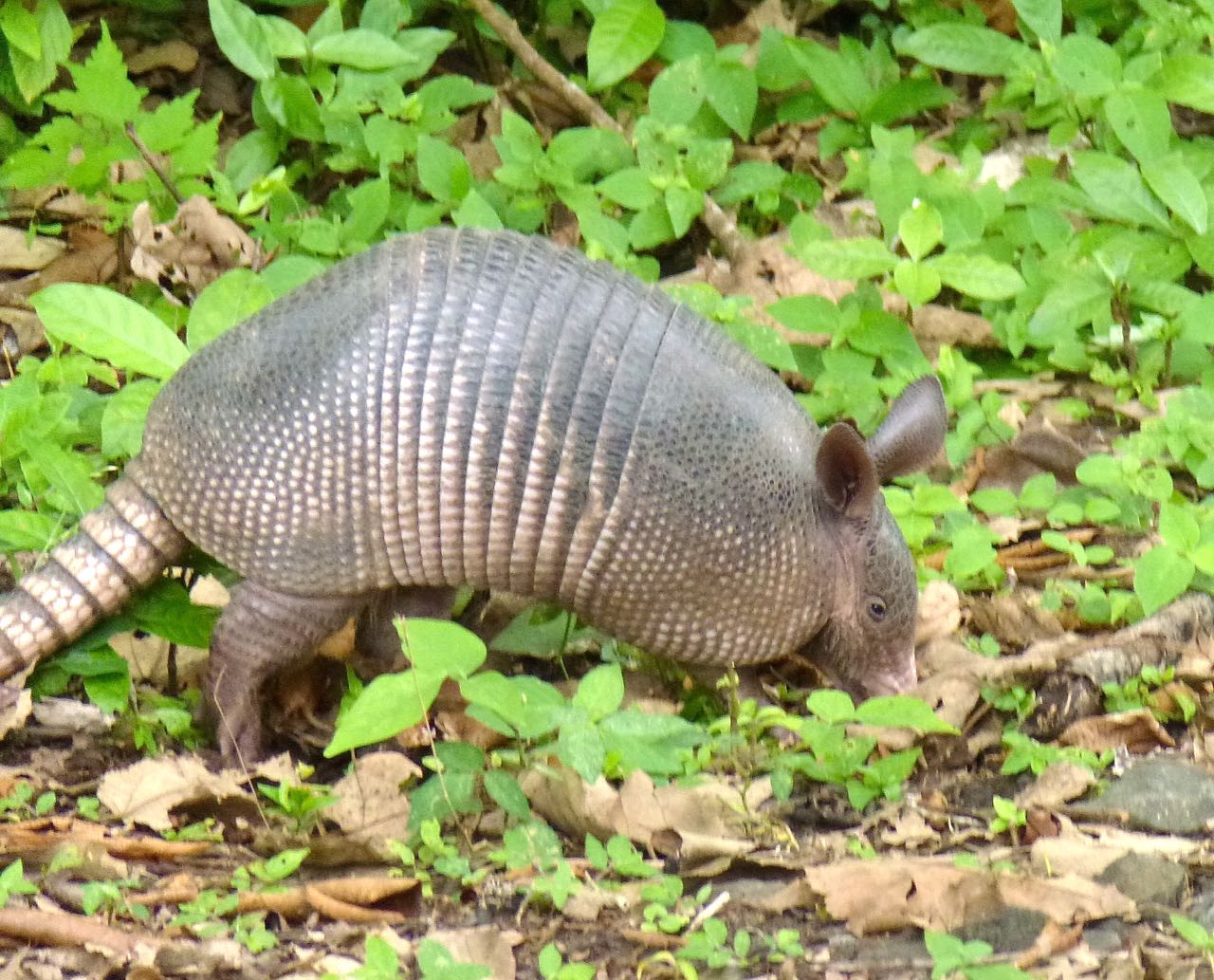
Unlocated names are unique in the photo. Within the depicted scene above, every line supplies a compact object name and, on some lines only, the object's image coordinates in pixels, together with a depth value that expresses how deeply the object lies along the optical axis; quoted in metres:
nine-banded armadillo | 8.96
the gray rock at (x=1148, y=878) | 6.72
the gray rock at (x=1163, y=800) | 7.60
